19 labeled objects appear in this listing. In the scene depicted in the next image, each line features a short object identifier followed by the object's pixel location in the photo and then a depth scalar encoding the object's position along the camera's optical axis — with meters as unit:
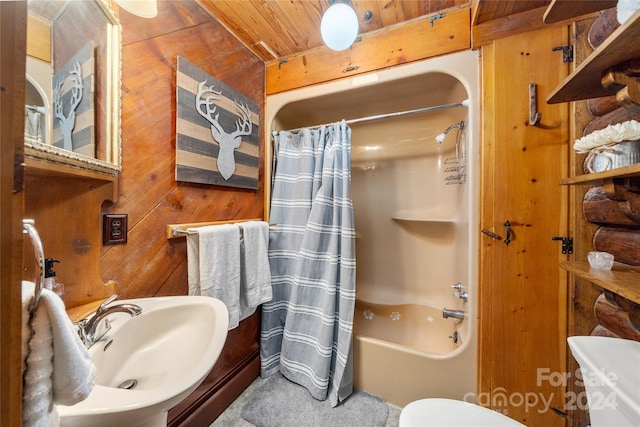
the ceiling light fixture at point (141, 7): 0.81
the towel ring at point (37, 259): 0.31
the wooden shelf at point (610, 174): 0.58
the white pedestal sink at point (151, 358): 0.48
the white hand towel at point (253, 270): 1.30
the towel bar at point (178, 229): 1.06
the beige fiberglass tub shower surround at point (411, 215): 1.23
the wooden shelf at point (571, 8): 0.70
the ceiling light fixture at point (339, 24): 1.01
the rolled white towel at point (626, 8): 0.59
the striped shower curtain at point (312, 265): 1.38
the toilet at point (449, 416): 0.82
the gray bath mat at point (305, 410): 1.21
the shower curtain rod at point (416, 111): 1.25
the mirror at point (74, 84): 0.66
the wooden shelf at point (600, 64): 0.52
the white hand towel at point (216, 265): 1.09
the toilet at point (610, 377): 0.54
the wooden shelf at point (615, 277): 0.60
